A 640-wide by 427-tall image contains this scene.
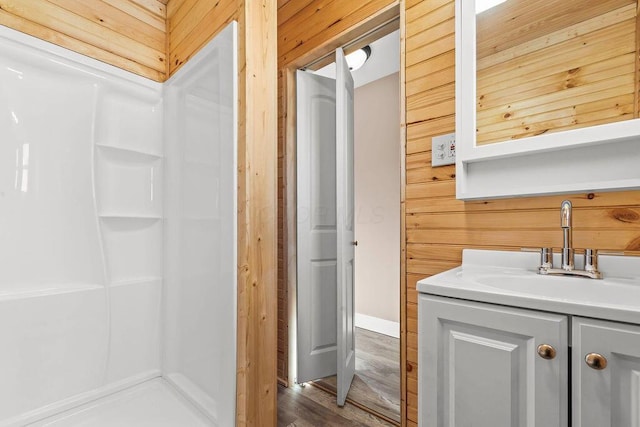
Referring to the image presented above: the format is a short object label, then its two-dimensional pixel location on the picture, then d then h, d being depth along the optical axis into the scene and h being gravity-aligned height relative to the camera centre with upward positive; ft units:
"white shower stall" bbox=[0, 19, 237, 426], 4.39 -0.47
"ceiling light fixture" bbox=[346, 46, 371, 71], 7.99 +4.25
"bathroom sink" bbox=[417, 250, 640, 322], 2.00 -0.68
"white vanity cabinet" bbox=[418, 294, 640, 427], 1.89 -1.16
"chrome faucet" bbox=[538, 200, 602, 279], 2.92 -0.49
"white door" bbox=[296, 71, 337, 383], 6.46 -0.36
